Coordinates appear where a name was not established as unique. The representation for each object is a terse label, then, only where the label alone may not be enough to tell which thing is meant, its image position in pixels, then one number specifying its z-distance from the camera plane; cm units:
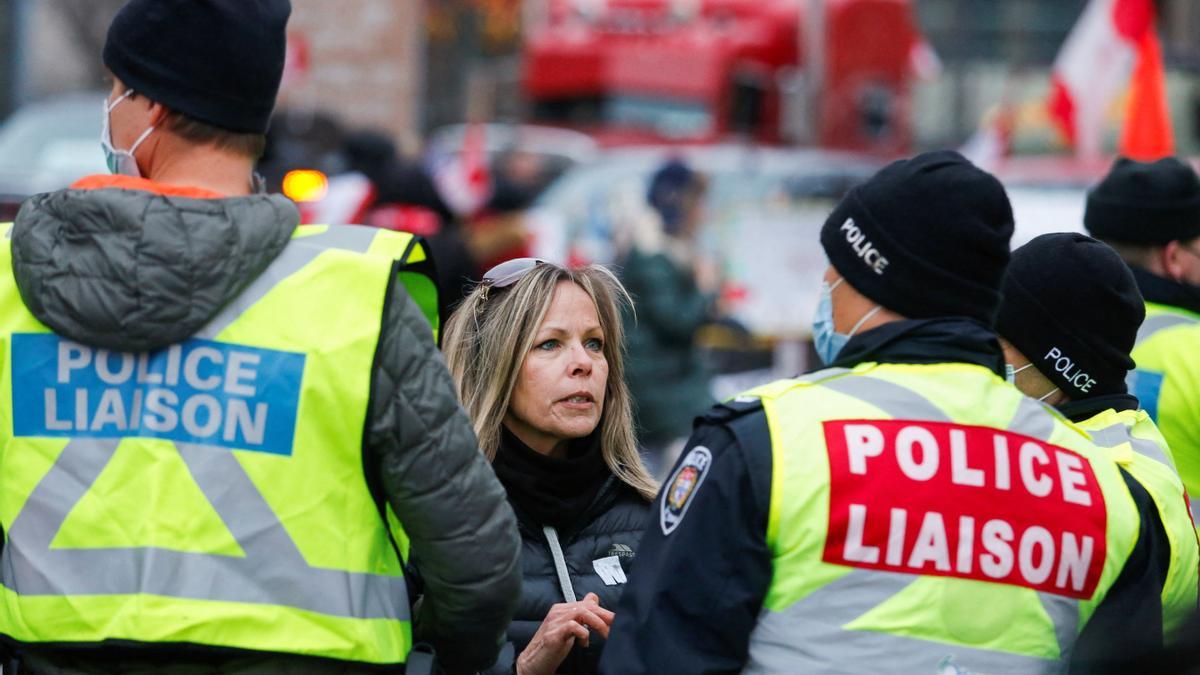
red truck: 4528
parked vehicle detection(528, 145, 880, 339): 2645
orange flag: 1800
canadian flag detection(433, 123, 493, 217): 2797
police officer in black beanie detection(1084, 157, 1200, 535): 983
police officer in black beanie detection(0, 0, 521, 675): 621
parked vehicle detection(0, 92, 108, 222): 2671
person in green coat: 1958
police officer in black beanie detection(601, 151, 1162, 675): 641
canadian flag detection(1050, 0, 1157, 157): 2055
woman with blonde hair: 829
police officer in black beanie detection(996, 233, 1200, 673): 799
